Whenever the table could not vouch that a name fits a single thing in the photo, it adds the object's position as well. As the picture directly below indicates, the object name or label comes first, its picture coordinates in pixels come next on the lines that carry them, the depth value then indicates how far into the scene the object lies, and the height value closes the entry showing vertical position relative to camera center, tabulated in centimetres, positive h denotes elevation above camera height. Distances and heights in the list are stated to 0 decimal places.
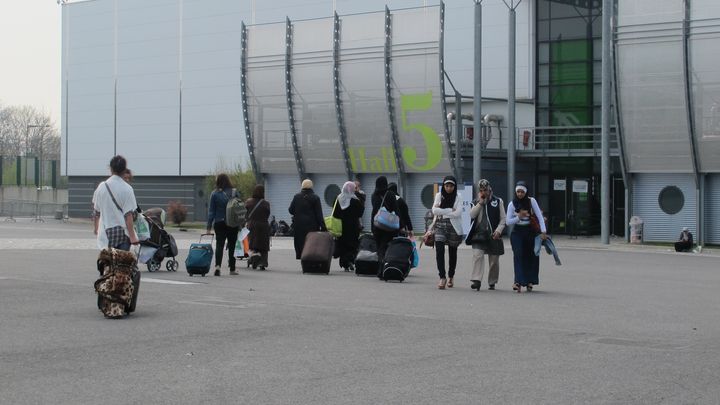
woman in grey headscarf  2259 -29
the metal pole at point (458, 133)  4394 +271
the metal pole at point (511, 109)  4088 +340
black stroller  2178 -77
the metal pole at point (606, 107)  3888 +327
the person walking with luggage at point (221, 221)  2092 -27
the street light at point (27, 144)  10706 +559
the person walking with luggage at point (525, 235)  1844 -42
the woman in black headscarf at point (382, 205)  2092 +0
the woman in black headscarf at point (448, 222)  1895 -24
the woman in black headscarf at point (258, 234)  2302 -54
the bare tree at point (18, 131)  11725 +725
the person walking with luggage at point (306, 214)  2284 -15
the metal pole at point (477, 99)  4050 +368
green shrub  5419 +117
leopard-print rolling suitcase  1330 -88
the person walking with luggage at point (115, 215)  1390 -12
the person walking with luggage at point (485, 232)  1861 -38
